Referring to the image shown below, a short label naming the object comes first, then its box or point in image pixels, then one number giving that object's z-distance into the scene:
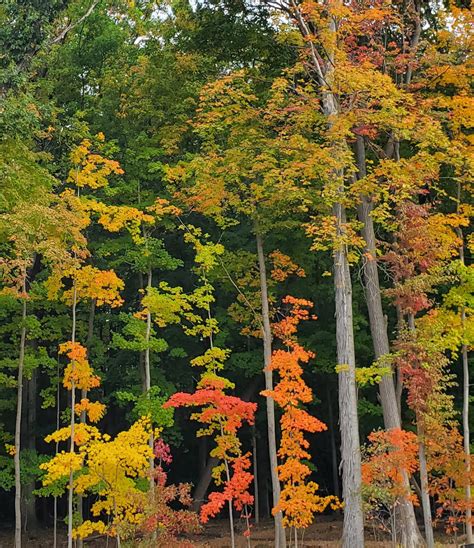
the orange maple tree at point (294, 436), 15.12
